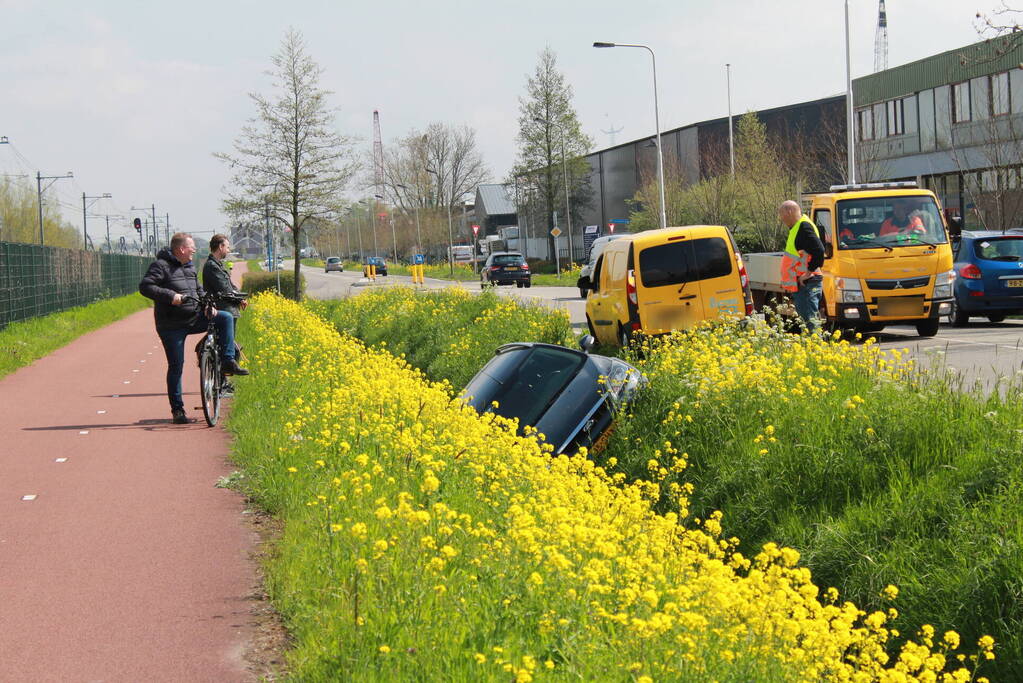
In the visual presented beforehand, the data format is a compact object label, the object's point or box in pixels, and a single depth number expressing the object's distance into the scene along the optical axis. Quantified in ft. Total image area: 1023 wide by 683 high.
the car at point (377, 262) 348.16
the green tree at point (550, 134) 270.67
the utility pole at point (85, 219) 247.29
